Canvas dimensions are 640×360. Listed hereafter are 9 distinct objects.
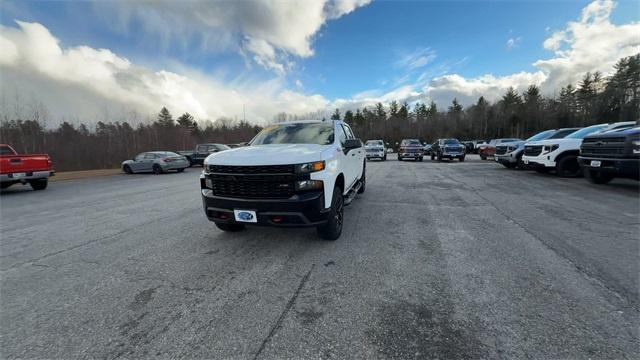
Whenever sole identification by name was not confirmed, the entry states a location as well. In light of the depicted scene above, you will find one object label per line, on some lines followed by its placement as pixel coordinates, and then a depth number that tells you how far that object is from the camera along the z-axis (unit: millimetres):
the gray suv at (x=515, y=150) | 11031
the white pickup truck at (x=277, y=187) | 3314
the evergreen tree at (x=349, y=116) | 79050
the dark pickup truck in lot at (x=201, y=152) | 19456
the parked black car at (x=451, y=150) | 19659
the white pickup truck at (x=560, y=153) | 9547
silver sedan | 16453
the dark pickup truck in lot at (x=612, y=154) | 6516
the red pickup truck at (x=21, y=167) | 9000
